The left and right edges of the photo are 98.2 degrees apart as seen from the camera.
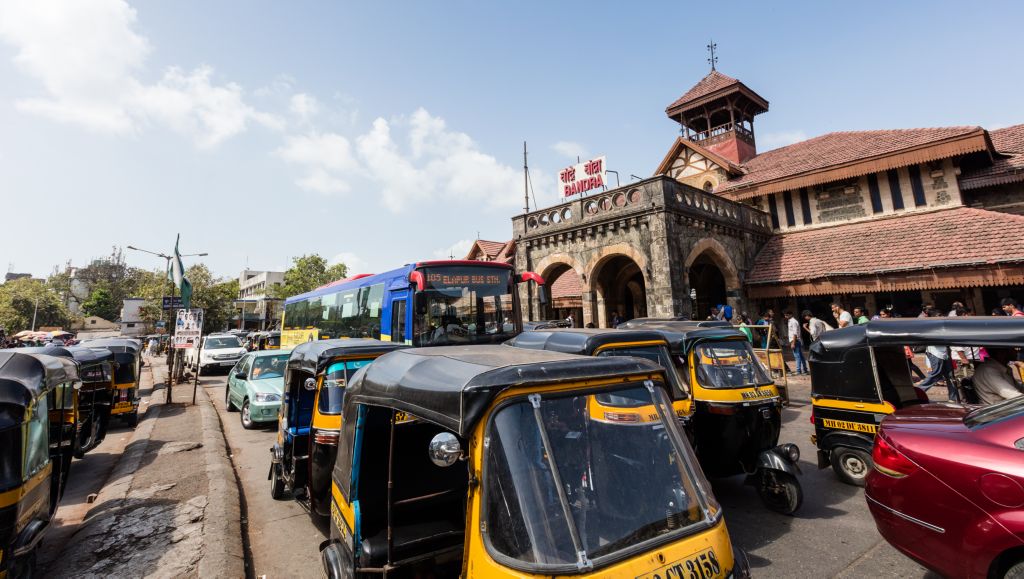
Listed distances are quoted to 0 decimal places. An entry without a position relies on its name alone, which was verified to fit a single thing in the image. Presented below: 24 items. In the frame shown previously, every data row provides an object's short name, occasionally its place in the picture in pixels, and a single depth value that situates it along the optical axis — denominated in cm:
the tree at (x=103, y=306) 6494
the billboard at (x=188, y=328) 1305
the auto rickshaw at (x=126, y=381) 967
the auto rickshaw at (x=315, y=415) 466
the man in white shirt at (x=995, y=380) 515
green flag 1477
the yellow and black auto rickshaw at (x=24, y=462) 318
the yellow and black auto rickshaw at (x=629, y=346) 556
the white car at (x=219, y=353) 1994
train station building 1384
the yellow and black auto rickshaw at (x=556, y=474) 191
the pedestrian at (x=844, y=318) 1262
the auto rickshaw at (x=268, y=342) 2192
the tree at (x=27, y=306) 4912
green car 942
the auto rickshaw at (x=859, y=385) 522
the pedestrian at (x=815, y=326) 1267
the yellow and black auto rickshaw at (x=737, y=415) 493
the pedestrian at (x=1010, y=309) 983
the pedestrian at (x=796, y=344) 1303
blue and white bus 942
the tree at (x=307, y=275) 5122
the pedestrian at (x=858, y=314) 1464
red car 273
